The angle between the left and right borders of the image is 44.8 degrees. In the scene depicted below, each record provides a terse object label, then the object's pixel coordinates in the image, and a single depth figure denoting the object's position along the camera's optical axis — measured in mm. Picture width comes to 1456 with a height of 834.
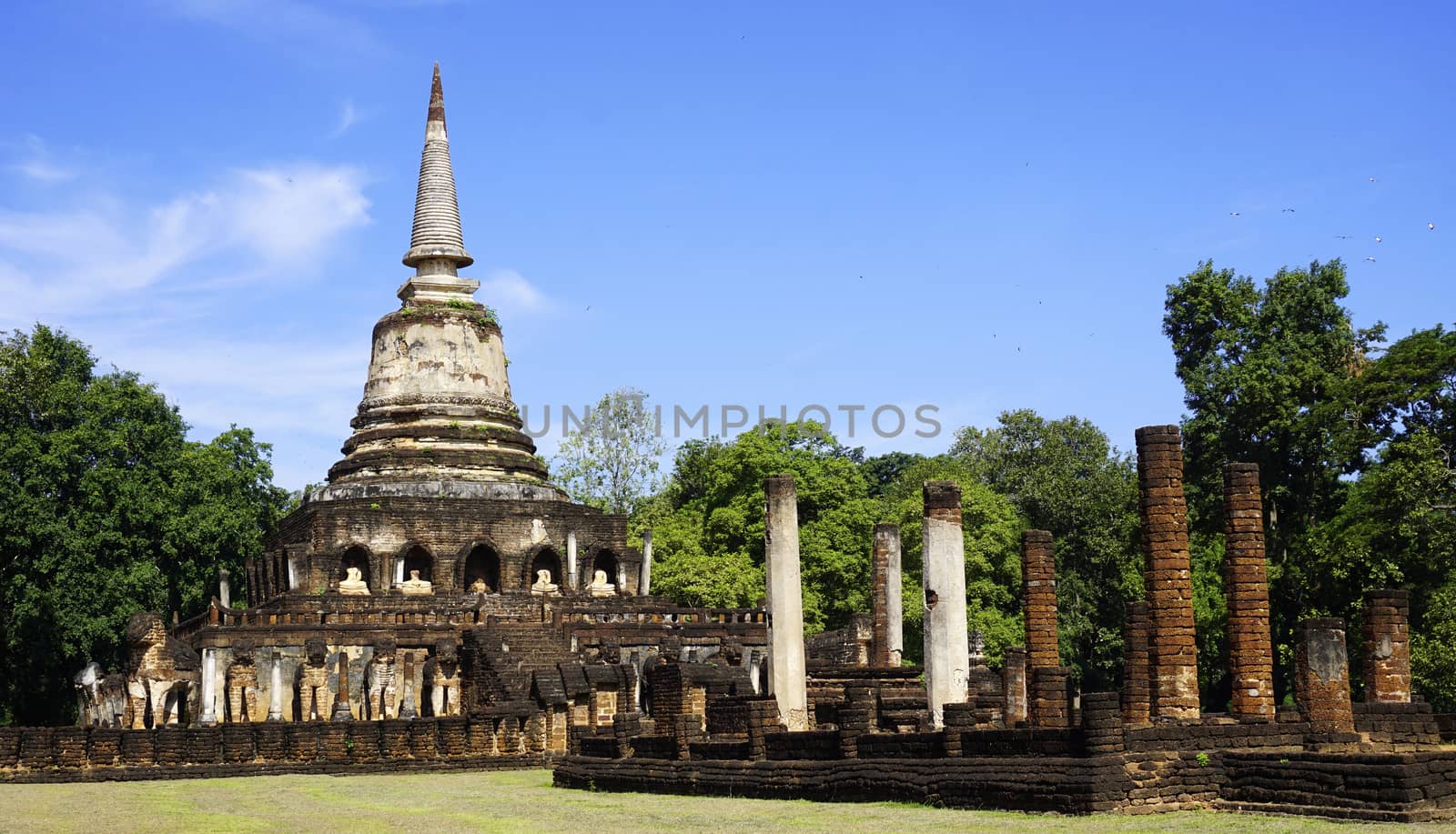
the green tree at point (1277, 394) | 38969
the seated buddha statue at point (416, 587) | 38000
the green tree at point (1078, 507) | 48594
